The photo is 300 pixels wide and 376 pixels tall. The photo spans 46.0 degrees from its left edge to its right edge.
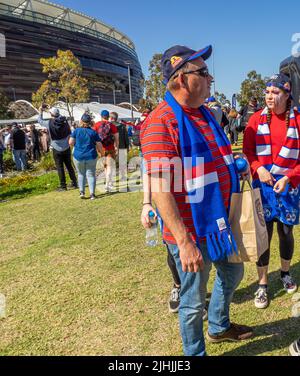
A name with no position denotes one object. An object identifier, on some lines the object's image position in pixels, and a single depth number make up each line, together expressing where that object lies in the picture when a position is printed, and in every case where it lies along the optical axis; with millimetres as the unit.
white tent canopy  30673
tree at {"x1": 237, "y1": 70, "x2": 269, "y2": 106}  35094
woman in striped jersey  2666
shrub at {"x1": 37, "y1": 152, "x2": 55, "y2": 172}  12930
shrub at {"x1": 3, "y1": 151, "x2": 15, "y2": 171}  13987
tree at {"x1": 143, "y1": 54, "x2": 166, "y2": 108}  29605
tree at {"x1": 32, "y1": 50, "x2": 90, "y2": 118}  34875
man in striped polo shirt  1798
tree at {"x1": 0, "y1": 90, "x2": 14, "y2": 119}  44219
